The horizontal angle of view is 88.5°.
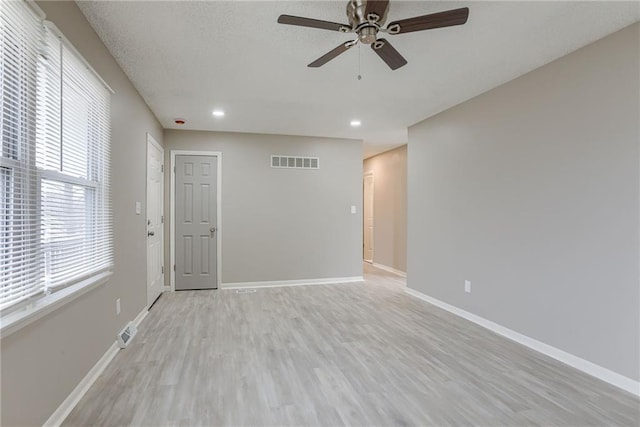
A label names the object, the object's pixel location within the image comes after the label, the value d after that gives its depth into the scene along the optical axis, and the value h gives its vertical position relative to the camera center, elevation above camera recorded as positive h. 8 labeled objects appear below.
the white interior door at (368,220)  7.77 -0.15
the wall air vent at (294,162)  5.36 +0.86
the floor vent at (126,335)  2.80 -1.08
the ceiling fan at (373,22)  1.79 +1.08
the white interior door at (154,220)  4.01 -0.08
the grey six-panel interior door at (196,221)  5.01 -0.12
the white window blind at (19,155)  1.44 +0.27
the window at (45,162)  1.47 +0.28
